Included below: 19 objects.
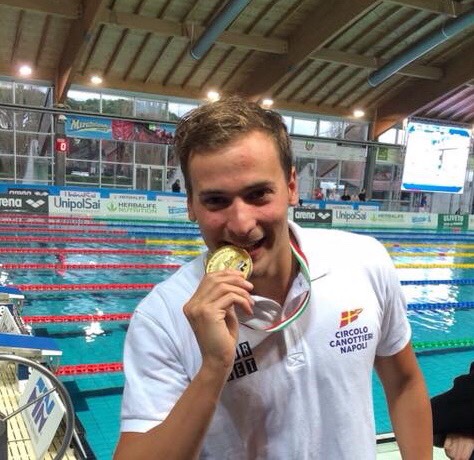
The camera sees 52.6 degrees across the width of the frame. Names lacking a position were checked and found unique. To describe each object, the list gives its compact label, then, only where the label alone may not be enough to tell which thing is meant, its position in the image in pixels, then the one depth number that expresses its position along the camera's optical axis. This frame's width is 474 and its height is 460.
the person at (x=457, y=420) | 1.49
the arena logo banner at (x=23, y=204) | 13.18
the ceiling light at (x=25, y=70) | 16.12
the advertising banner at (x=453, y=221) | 18.80
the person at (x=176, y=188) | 17.37
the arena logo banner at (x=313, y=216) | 15.71
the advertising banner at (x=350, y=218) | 16.69
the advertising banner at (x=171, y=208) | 15.56
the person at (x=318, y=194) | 20.45
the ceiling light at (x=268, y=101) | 18.92
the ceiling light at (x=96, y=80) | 17.14
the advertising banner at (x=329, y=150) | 21.19
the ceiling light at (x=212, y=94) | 19.02
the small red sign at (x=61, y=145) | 16.12
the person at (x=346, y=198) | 19.95
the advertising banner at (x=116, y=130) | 17.67
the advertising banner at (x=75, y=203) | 13.95
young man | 1.00
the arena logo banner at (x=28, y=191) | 14.01
